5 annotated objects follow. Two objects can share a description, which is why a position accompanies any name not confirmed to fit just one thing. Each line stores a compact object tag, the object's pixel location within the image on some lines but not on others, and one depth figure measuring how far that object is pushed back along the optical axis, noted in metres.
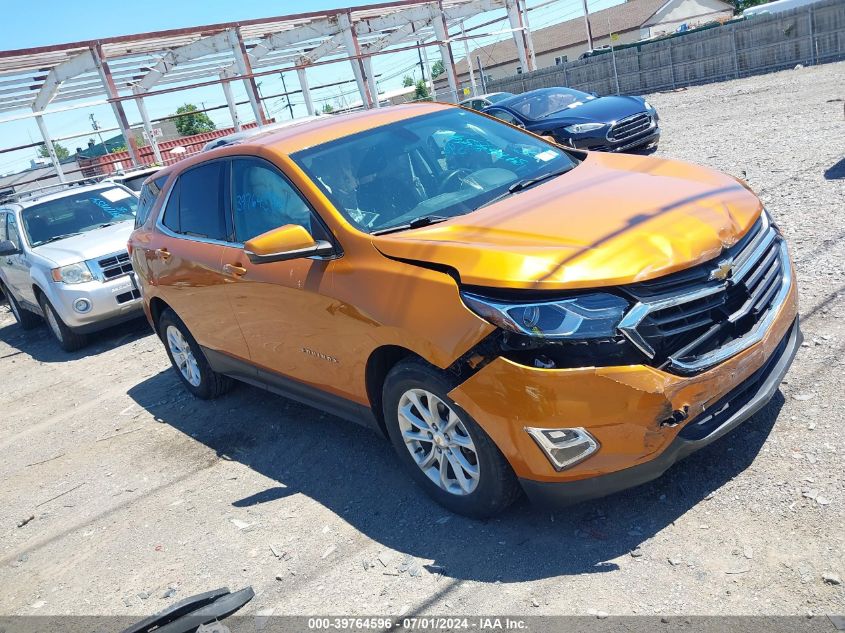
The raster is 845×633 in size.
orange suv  3.03
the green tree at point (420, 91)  41.16
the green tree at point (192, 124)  56.66
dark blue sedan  12.77
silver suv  8.88
